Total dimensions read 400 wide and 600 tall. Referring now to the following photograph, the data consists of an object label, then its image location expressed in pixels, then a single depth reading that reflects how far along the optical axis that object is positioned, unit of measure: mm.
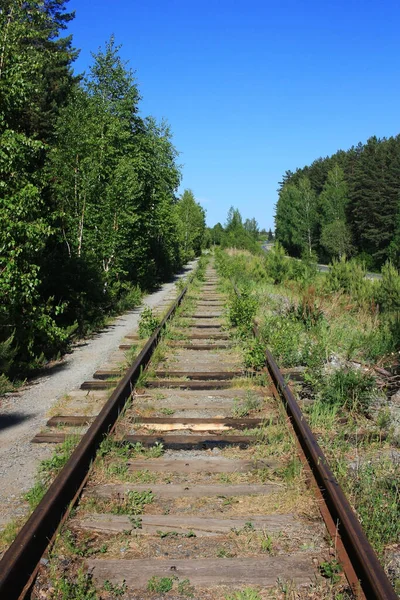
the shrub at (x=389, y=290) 10203
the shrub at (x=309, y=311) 9383
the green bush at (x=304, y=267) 17588
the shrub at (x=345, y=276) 12945
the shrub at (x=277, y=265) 20969
